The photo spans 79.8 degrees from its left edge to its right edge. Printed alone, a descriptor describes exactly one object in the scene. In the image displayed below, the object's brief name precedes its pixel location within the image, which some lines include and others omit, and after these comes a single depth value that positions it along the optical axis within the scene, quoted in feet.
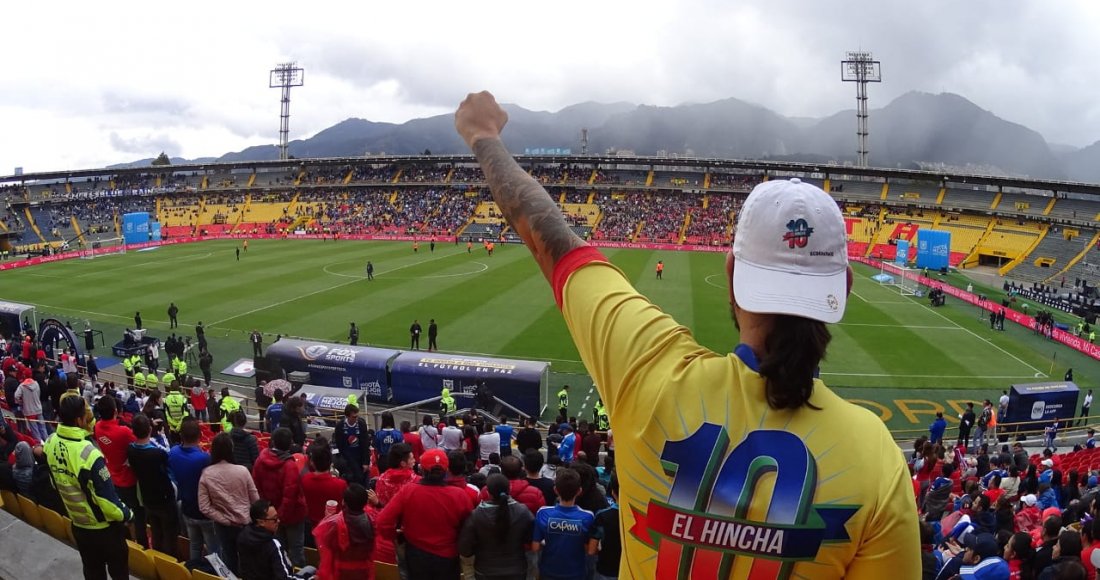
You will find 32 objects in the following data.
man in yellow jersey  4.72
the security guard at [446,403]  55.72
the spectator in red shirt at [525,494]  18.60
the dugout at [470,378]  60.80
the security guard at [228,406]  46.75
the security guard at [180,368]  66.56
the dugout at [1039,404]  61.46
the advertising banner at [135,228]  178.50
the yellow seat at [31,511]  24.64
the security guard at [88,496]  18.37
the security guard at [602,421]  53.32
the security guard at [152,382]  60.44
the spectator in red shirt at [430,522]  16.66
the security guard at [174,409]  40.81
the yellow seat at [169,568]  19.89
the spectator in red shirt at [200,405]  53.06
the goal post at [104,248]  171.90
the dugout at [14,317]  80.43
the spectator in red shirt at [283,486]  21.07
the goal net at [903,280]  126.52
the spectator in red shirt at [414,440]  35.06
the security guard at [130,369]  66.95
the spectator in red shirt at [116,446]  22.24
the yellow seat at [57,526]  23.40
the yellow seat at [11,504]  25.52
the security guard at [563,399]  60.65
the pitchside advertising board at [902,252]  142.31
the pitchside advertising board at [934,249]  136.67
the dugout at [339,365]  65.46
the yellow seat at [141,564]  21.04
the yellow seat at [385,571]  19.76
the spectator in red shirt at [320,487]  21.57
